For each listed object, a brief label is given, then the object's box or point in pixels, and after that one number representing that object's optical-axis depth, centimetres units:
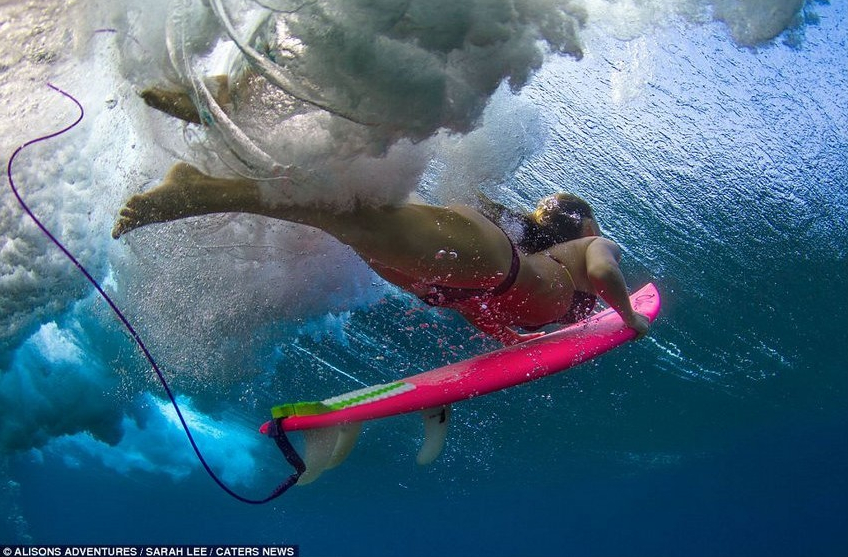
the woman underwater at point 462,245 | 276
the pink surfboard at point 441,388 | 378
